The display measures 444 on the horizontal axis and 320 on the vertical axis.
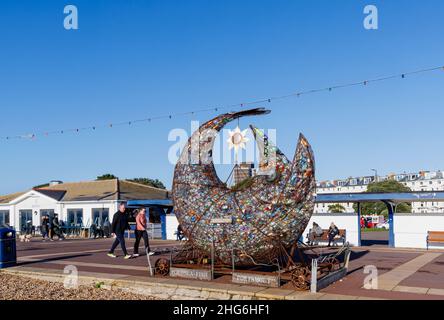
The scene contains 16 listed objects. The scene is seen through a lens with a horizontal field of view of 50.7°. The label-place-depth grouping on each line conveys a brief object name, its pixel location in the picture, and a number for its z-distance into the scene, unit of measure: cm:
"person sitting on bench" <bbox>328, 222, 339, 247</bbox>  1980
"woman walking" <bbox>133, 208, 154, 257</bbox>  1487
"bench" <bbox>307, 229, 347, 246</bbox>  2020
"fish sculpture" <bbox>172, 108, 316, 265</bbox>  961
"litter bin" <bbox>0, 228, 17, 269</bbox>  1300
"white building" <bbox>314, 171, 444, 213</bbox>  12718
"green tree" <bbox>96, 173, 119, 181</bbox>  7292
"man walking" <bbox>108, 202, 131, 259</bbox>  1461
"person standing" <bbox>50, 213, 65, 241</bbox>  2717
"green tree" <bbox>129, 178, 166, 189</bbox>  7793
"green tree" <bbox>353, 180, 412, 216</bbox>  7256
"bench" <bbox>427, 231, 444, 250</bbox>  1850
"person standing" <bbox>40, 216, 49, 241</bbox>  2653
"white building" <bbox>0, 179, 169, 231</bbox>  3391
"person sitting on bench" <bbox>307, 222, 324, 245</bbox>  1908
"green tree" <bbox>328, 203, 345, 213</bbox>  7439
